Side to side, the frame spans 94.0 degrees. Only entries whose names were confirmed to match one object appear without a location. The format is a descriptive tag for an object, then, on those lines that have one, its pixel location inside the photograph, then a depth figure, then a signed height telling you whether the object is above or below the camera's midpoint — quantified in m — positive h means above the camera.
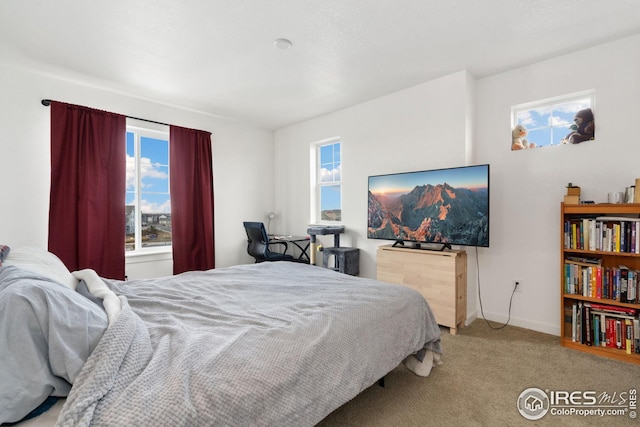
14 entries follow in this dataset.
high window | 2.72 +0.93
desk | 4.35 -0.44
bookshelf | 2.24 -0.53
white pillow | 1.53 -0.26
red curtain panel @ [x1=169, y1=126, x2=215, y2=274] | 3.92 +0.21
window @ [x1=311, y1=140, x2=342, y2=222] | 4.46 +0.50
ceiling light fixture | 2.47 +1.43
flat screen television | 2.80 +0.06
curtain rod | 3.05 +1.16
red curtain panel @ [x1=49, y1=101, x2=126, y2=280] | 3.10 +0.29
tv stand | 2.84 -0.66
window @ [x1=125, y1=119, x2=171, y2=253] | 3.80 +0.33
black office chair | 3.98 -0.42
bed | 0.88 -0.53
